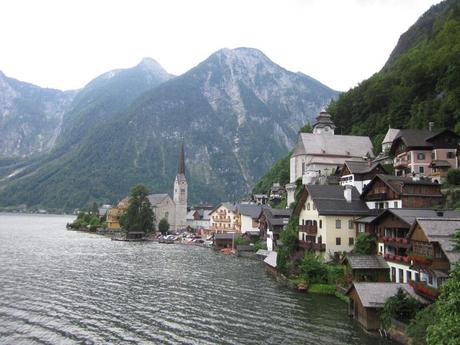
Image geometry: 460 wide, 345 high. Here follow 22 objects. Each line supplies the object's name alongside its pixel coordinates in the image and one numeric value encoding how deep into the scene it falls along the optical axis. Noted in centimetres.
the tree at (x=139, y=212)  13150
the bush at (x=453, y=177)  5341
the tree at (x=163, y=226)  13750
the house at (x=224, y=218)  11925
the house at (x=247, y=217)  10394
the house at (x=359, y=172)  6200
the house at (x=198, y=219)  15265
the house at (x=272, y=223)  7788
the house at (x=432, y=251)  2944
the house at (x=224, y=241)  9802
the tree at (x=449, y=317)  1825
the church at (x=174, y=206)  15275
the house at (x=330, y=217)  5166
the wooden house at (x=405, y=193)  4734
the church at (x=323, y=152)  9588
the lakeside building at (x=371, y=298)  3152
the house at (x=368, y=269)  4069
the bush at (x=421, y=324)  2530
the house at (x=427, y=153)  6202
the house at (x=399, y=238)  3681
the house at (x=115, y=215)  15930
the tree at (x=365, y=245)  4497
